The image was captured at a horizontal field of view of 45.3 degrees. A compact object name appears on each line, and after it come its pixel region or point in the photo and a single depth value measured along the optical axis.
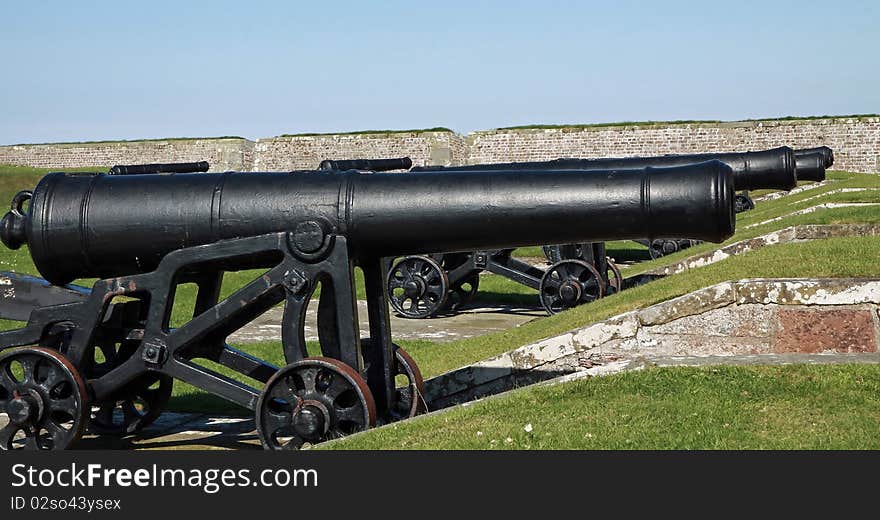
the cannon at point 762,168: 10.83
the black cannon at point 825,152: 13.31
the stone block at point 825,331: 6.35
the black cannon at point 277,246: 5.04
